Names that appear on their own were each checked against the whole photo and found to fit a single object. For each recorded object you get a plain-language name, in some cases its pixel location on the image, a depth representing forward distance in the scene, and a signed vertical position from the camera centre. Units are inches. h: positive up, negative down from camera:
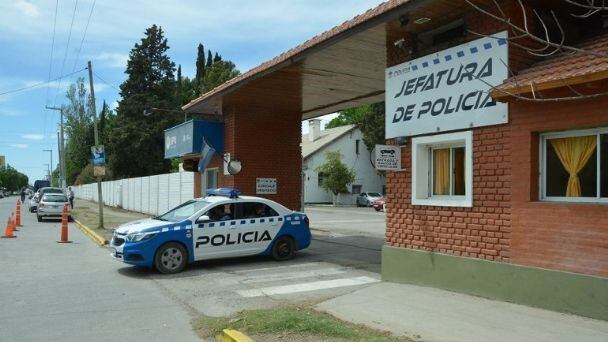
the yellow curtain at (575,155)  270.2 +16.1
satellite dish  656.4 +20.6
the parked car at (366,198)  2032.7 -47.6
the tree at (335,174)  2055.9 +42.2
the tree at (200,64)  2965.1 +648.9
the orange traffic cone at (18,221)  919.0 -63.8
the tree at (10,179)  6018.7 +49.5
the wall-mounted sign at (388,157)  363.9 +18.7
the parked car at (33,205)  1335.4 -55.9
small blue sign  866.1 +44.5
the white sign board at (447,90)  309.4 +59.8
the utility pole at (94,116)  834.8 +106.2
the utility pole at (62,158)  1860.2 +85.9
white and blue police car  424.5 -40.1
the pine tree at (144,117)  2208.4 +281.1
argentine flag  686.9 +36.6
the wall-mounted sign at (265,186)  684.1 -1.7
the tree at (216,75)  2336.4 +464.2
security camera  371.2 +96.0
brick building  262.5 +16.6
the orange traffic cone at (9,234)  724.5 -67.3
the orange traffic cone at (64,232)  673.6 -59.6
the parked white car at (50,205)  1069.8 -43.3
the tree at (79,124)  3361.2 +359.2
